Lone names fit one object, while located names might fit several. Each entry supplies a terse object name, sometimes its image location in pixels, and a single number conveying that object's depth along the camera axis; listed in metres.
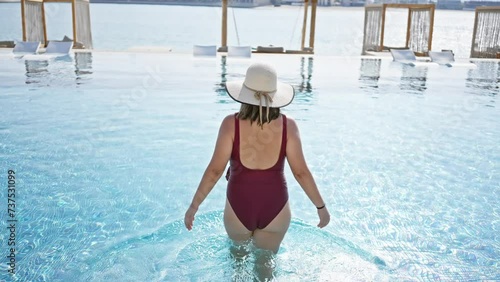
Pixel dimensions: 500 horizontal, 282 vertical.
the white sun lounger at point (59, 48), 14.91
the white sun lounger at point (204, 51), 15.79
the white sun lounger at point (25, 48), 14.39
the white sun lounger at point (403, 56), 16.12
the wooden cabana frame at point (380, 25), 18.27
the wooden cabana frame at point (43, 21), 16.31
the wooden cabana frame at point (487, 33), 17.81
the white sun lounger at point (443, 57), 15.80
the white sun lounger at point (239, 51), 15.33
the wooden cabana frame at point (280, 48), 17.02
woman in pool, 2.29
